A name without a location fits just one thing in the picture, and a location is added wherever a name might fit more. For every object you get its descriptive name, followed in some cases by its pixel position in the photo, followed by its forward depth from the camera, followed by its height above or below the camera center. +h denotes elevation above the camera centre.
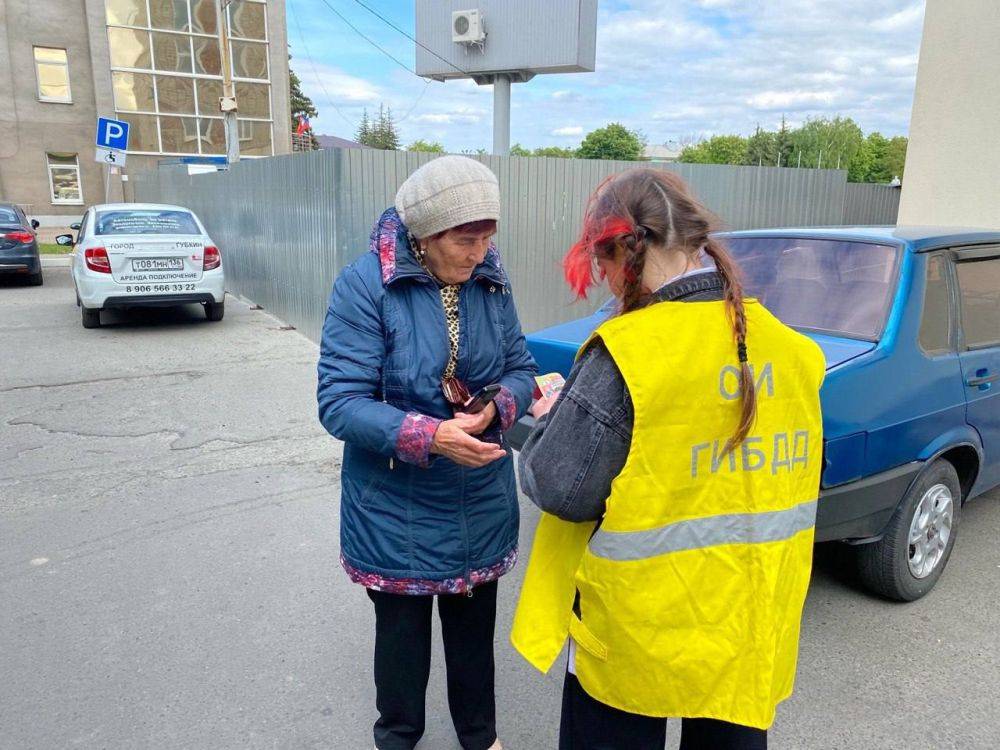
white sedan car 9.12 -0.76
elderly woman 1.91 -0.54
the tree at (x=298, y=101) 61.70 +8.41
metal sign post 15.05 +1.91
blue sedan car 2.96 -0.67
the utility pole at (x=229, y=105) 17.53 +2.19
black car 13.58 -0.92
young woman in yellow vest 1.40 -0.51
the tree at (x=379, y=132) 77.25 +7.17
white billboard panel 13.53 +3.13
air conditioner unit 14.51 +3.37
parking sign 15.00 +1.27
